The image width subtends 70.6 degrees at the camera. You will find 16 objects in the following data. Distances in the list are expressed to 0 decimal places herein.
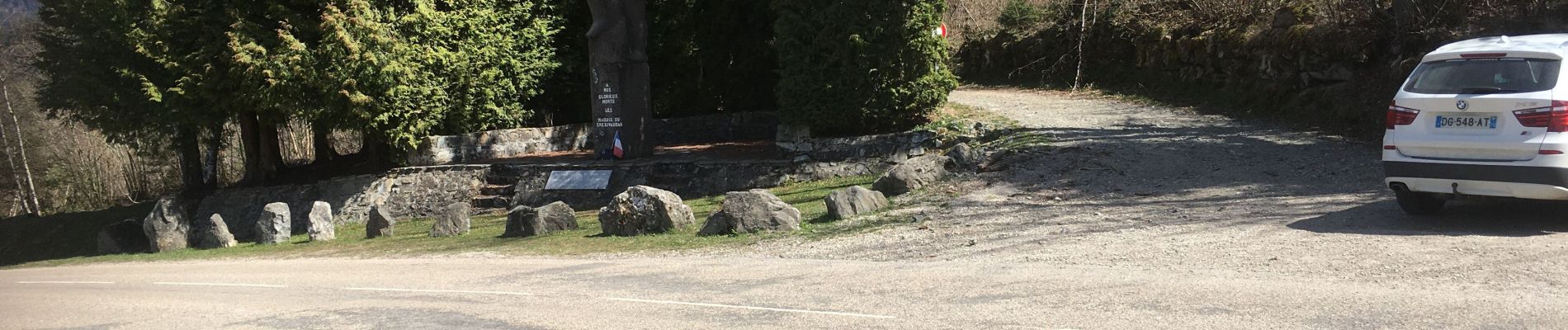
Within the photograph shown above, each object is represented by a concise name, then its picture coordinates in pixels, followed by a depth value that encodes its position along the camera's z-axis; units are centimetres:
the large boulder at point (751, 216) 1264
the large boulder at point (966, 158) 1582
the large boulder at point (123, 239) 1942
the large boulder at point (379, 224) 1669
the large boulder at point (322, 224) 1688
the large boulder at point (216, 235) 1755
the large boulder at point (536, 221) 1425
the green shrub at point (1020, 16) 2986
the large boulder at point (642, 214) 1334
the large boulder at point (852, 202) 1315
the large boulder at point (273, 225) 1705
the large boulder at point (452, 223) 1556
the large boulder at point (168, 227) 1805
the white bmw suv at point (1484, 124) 869
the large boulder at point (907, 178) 1480
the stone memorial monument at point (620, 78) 1948
